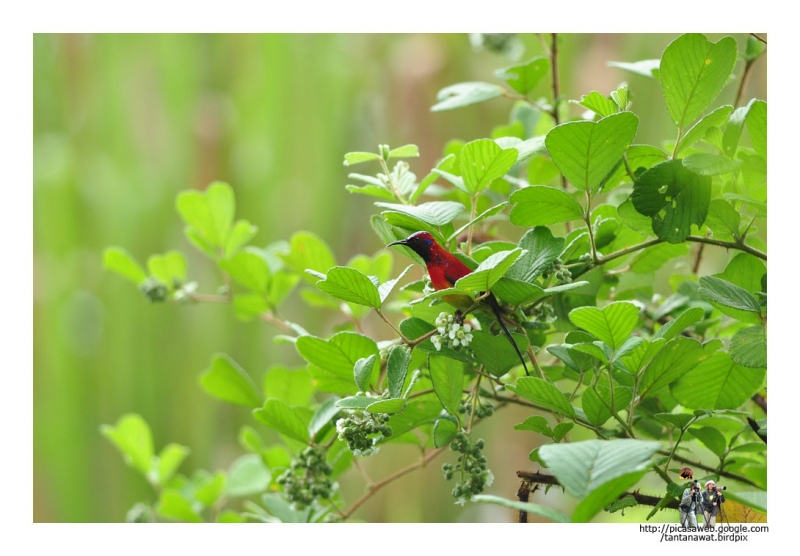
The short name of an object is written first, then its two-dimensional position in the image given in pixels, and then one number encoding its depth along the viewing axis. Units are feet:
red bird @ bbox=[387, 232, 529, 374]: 17.74
